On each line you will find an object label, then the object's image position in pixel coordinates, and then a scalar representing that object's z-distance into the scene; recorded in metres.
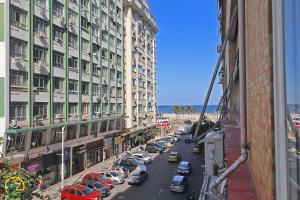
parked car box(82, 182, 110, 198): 18.80
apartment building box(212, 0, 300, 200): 1.68
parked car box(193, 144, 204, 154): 34.35
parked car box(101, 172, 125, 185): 22.25
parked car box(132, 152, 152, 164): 30.21
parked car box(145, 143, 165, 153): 37.42
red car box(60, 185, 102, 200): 17.42
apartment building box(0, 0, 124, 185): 17.62
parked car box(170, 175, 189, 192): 19.34
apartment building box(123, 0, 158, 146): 38.98
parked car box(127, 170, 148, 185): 22.09
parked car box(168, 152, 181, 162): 30.57
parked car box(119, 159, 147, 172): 26.57
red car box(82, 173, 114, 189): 20.86
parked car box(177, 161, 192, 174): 24.50
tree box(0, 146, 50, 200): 4.49
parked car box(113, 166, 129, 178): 23.61
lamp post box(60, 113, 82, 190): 20.13
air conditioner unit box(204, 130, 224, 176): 5.73
